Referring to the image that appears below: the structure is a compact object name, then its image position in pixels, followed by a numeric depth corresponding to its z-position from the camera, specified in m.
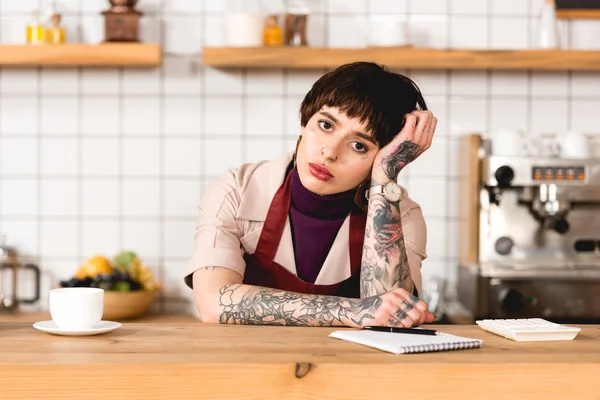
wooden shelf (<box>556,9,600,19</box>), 2.97
